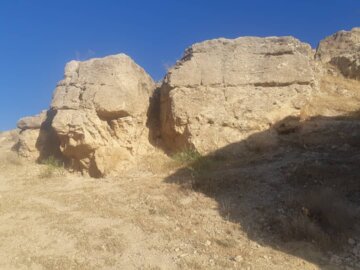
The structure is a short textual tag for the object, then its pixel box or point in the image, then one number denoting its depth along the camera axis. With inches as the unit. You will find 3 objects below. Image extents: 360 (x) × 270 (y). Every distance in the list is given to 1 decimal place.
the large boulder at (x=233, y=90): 365.4
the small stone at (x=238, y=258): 190.6
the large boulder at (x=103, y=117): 376.2
